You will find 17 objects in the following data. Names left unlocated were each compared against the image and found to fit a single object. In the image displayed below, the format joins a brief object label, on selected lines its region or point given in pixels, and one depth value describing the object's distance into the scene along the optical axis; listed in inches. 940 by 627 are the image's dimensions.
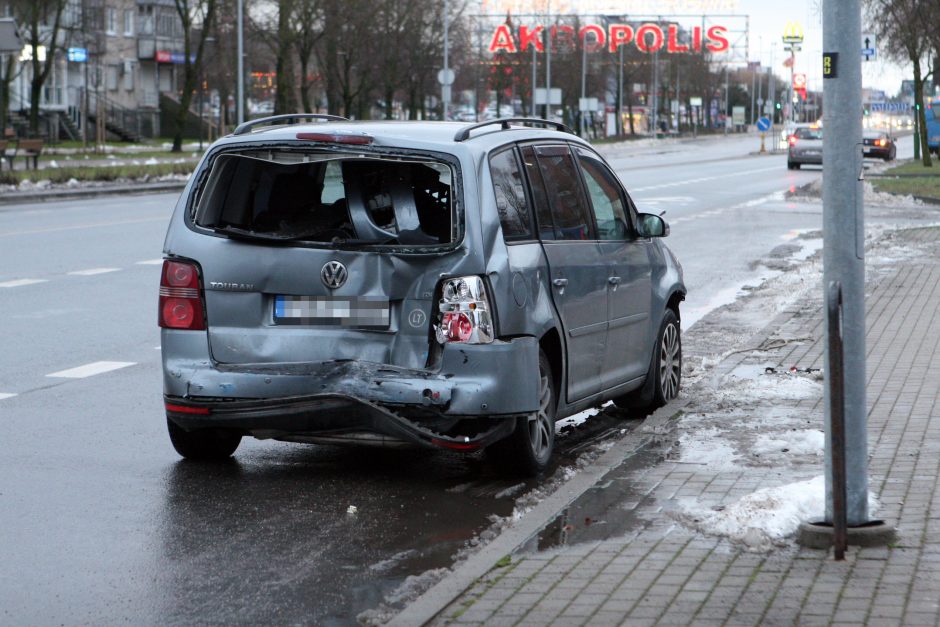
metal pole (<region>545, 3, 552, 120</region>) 2995.8
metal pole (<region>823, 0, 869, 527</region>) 226.5
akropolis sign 3789.4
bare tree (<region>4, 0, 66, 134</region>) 2362.2
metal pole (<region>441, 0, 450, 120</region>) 2637.3
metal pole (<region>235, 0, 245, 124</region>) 2060.8
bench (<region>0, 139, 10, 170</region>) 1513.5
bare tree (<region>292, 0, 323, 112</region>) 2541.8
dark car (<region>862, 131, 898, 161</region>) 2422.5
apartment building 3021.7
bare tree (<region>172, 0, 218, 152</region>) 2502.5
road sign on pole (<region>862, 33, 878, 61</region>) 1473.4
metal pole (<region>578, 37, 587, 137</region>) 3663.1
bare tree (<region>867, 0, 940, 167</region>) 1651.1
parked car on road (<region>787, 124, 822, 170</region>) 2087.8
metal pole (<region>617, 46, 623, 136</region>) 4005.9
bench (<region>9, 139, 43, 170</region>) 1606.8
